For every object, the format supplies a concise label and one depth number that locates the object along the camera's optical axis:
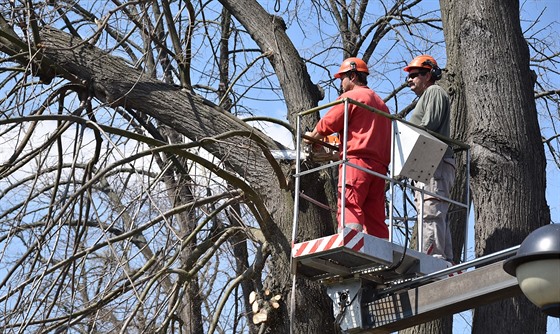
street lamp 7.08
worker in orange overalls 11.29
